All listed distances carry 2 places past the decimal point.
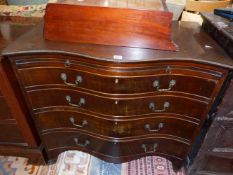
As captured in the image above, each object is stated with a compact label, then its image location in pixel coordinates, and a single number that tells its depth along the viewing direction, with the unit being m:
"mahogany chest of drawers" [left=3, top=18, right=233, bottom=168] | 0.89
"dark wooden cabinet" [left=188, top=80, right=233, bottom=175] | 0.95
